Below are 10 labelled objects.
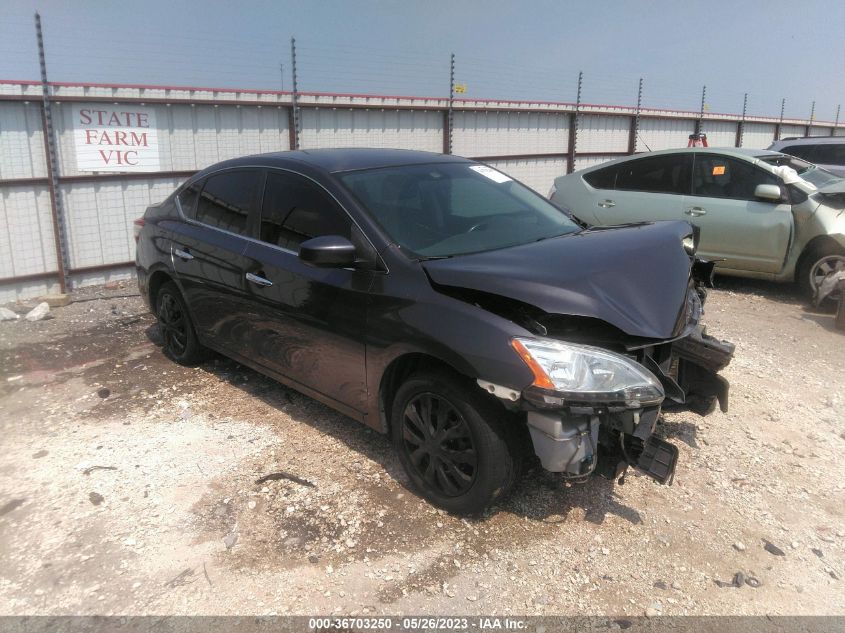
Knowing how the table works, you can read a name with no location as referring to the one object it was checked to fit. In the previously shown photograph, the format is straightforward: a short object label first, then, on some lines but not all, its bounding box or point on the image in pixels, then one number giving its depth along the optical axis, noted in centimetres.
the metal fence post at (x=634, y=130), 1448
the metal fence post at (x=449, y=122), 1068
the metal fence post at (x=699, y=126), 1669
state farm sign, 753
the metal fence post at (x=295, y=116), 898
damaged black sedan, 274
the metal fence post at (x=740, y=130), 1847
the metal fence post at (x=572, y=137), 1302
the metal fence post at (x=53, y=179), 709
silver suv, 1076
